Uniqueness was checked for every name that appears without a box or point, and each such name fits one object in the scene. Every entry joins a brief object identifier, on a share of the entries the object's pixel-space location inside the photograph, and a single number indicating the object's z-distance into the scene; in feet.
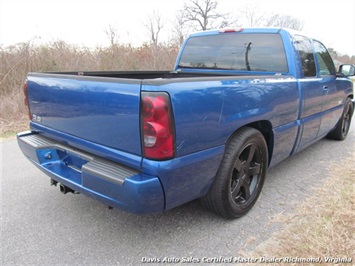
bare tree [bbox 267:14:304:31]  132.26
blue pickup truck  6.00
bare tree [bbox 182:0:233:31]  129.39
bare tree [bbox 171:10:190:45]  120.42
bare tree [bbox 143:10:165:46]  85.68
